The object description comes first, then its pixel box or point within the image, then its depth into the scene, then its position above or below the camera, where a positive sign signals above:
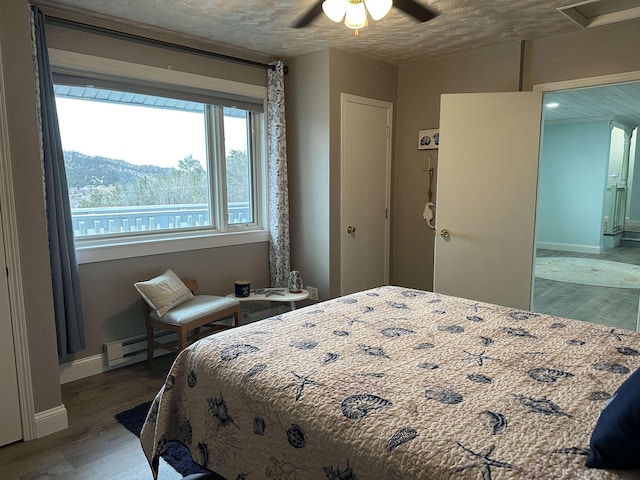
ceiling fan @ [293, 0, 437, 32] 2.11 +0.83
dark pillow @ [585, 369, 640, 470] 0.95 -0.56
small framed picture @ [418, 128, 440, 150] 4.14 +0.39
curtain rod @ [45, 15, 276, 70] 2.79 +1.00
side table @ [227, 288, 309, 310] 3.59 -0.93
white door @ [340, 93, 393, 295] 3.97 -0.10
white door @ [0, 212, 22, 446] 2.25 -0.99
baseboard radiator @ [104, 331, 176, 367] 3.20 -1.23
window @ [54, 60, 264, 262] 3.09 +0.18
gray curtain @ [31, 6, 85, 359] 2.66 -0.18
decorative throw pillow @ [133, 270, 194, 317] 3.05 -0.76
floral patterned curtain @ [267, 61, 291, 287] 3.93 +0.00
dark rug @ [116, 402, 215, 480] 2.13 -1.36
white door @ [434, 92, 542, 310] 3.49 -0.12
